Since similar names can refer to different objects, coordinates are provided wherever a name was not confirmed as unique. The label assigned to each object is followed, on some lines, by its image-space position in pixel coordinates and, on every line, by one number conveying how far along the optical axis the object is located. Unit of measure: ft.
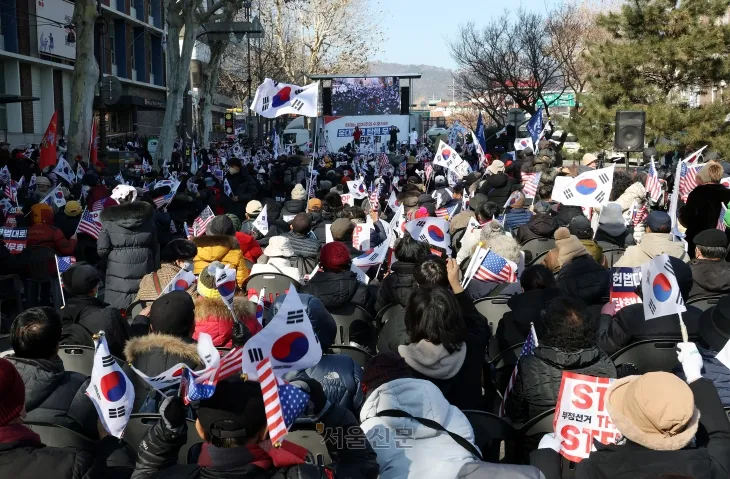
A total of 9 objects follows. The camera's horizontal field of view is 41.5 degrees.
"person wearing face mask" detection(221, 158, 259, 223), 49.03
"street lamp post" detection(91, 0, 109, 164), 79.63
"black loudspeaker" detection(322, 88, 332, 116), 161.58
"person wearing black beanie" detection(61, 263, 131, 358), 19.23
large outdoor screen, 160.66
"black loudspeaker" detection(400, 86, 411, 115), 161.17
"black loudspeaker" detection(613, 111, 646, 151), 51.57
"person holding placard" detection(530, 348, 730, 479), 9.96
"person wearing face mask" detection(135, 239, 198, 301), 23.62
